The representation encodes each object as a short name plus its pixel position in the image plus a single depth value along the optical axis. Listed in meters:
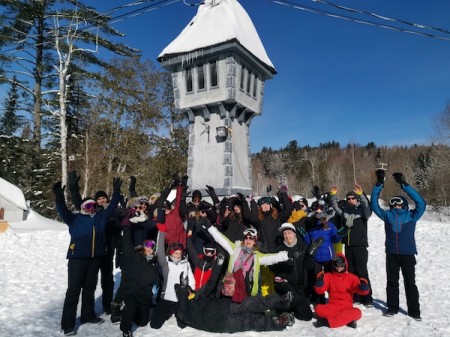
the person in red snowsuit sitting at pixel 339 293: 4.66
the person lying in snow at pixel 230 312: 4.58
